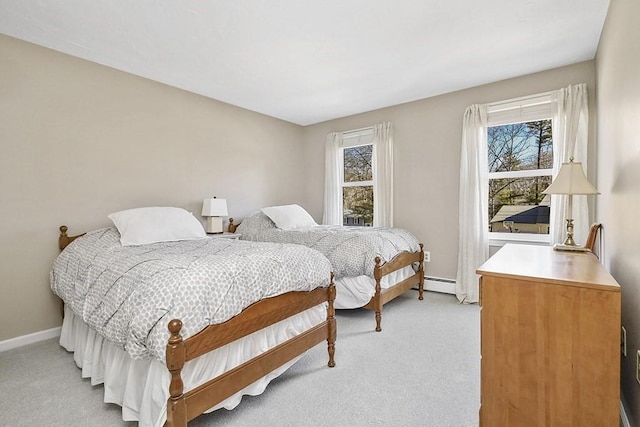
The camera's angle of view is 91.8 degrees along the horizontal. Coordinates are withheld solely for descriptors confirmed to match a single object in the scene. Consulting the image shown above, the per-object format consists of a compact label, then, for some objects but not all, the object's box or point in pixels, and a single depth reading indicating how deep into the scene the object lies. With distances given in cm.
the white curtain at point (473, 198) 352
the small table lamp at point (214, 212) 360
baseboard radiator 383
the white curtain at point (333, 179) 481
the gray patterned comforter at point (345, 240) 295
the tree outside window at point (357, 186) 466
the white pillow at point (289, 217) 393
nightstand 361
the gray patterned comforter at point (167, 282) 139
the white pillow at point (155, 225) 255
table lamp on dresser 193
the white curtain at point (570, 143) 289
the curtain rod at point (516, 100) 317
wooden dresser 112
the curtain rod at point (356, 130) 448
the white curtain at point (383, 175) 423
